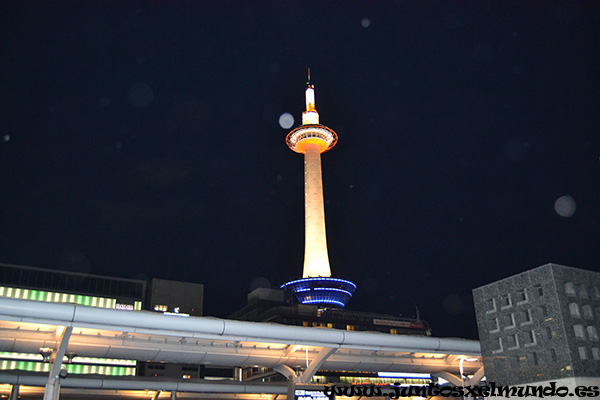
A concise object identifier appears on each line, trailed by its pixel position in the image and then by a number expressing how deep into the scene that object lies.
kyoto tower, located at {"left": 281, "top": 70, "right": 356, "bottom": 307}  120.94
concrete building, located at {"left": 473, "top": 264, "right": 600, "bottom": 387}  32.41
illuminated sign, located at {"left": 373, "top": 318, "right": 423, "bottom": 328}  148.38
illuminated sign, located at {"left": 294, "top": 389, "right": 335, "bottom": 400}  30.76
